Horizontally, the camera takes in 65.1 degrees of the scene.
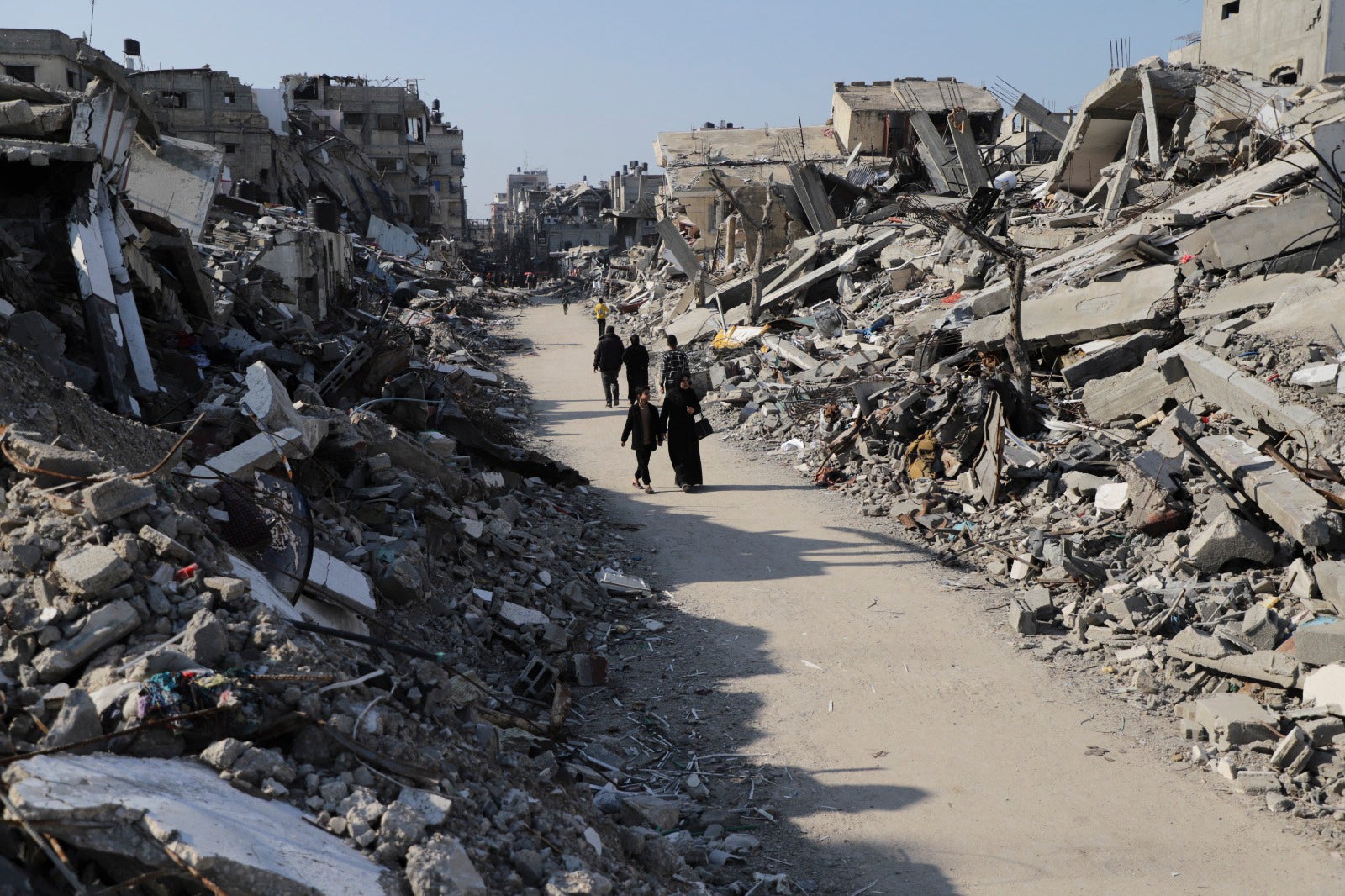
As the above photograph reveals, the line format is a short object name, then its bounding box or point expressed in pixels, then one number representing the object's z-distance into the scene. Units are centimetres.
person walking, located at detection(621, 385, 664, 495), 1037
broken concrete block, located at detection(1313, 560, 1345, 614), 610
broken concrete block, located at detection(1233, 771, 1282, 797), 487
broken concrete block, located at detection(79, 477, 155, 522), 408
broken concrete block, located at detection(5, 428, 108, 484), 444
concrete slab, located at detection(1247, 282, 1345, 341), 909
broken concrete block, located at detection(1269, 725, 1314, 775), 491
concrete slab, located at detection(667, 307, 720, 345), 2044
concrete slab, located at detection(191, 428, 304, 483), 614
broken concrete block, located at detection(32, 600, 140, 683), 347
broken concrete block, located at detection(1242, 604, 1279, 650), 594
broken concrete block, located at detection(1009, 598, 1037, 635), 680
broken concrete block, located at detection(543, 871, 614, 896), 349
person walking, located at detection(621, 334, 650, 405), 1262
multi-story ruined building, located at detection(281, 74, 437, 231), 5409
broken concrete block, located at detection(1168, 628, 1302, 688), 556
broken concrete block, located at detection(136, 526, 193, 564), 409
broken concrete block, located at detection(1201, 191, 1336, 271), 1116
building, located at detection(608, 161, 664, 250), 5203
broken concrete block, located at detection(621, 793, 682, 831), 464
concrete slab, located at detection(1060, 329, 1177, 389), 1066
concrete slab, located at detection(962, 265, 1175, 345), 1105
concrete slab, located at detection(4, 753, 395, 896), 274
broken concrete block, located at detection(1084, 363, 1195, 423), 943
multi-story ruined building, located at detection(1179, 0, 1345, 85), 2378
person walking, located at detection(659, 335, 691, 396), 1101
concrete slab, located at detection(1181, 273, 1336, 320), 1030
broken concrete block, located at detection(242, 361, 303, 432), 728
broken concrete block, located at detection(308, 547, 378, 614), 548
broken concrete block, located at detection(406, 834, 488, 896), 309
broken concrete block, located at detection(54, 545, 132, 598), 370
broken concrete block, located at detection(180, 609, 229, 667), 365
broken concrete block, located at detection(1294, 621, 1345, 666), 543
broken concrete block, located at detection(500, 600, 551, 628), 677
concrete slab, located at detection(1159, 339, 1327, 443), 783
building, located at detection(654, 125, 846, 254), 3250
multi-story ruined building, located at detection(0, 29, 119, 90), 2867
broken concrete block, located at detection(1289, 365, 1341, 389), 812
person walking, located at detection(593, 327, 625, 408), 1488
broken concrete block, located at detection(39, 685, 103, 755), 310
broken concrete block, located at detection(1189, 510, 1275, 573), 682
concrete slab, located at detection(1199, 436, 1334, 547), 651
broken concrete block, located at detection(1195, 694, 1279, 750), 518
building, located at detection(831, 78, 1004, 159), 3234
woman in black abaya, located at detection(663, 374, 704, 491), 1020
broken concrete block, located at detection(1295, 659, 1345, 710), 521
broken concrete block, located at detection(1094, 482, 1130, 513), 805
